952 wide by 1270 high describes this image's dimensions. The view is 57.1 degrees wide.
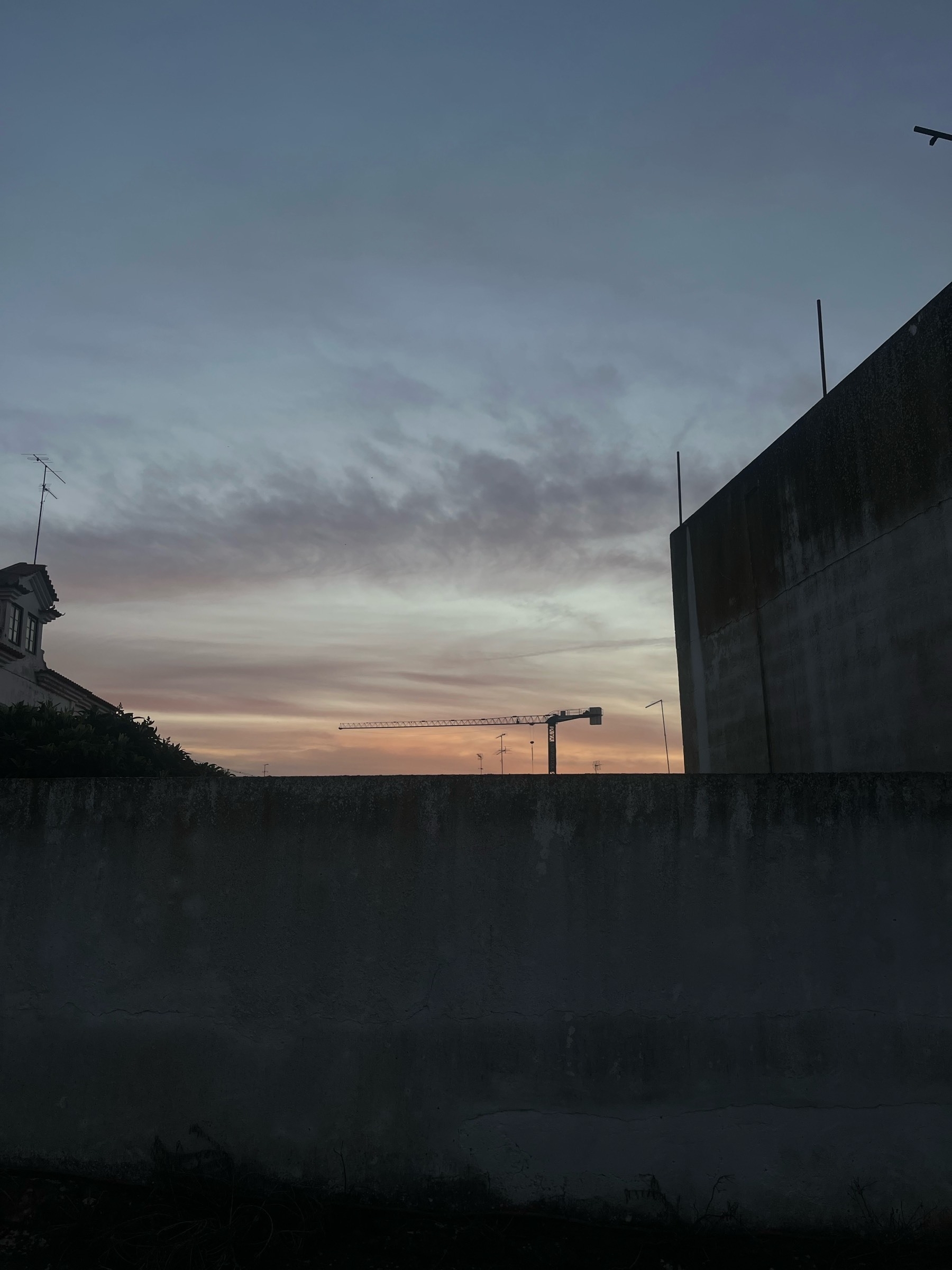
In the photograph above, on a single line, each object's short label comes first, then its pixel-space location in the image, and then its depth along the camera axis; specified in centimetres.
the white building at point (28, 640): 1789
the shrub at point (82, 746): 688
